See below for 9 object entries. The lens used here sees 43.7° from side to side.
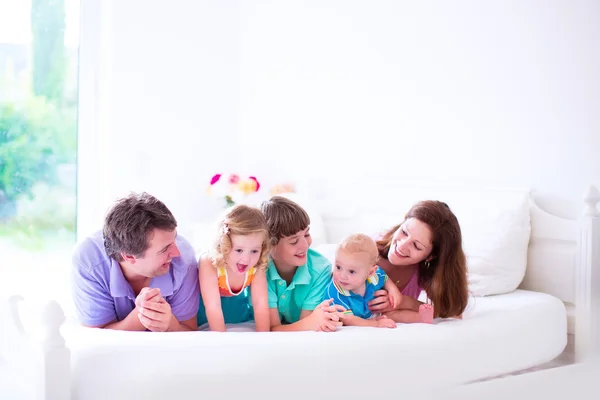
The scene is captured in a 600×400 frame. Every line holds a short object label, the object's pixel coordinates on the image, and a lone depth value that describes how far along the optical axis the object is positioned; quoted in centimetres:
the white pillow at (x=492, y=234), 266
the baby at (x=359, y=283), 212
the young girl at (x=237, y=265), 203
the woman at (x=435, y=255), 223
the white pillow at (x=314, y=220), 327
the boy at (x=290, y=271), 216
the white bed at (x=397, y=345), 170
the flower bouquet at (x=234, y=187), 375
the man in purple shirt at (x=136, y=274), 193
